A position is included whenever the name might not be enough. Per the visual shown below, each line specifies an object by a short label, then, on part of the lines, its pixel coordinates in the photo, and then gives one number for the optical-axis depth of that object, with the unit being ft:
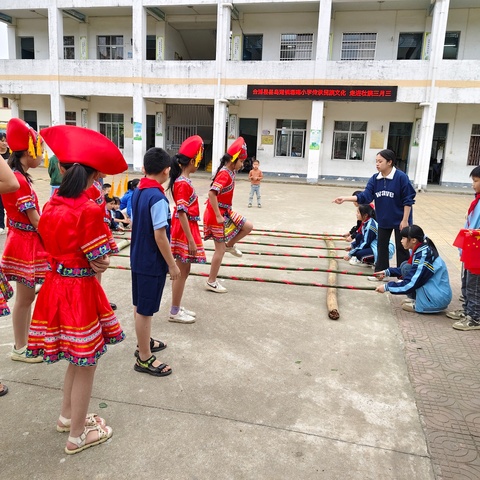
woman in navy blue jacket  16.92
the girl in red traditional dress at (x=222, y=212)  14.76
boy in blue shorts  9.39
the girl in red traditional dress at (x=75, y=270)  6.85
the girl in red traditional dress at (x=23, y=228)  9.53
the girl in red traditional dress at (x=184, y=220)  12.27
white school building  55.77
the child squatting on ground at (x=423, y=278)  13.97
